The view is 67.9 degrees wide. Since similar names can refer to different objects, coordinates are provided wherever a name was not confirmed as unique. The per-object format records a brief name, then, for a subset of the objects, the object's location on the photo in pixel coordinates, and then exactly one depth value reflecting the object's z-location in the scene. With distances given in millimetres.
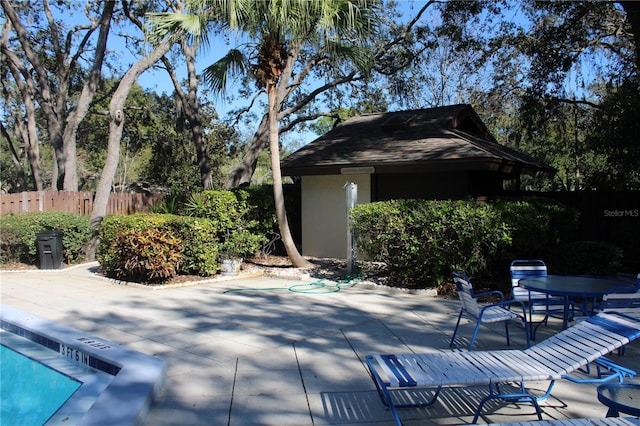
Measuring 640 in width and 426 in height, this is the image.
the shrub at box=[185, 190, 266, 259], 11445
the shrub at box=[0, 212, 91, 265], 12430
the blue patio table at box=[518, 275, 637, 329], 5051
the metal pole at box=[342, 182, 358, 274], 10906
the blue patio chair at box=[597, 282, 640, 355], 4715
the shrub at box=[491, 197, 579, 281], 8398
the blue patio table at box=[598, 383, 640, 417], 2699
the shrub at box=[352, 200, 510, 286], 8297
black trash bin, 12250
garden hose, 9297
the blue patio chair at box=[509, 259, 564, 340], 5988
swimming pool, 3605
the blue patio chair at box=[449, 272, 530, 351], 5074
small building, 11789
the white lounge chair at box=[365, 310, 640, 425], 3383
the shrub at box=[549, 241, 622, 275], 8031
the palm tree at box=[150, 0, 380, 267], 9852
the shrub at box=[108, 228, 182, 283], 9562
